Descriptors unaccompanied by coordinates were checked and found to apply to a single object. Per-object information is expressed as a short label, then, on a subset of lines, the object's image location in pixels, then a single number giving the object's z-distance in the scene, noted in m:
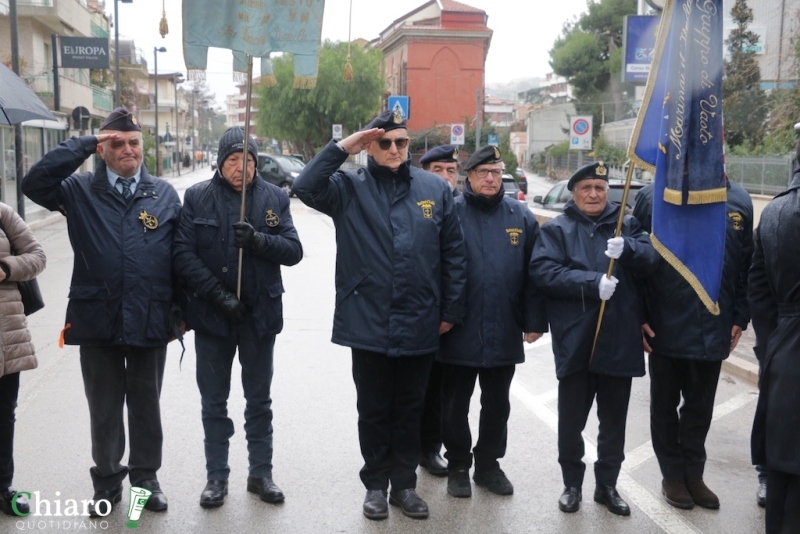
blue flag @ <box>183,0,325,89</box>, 5.18
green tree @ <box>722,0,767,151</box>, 26.06
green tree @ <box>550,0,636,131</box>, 64.69
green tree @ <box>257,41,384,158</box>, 55.38
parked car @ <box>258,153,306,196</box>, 39.03
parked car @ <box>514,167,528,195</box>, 40.97
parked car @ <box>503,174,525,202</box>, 26.74
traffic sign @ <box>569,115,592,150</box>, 24.02
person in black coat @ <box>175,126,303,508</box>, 4.98
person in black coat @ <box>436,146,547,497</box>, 5.26
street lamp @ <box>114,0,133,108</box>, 37.88
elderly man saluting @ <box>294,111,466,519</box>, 4.84
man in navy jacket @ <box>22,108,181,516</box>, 4.74
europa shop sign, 26.00
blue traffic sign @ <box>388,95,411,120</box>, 21.99
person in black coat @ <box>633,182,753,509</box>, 5.04
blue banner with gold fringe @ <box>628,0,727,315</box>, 4.65
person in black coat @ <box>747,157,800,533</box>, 3.66
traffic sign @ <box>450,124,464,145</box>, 32.50
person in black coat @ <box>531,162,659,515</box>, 5.02
